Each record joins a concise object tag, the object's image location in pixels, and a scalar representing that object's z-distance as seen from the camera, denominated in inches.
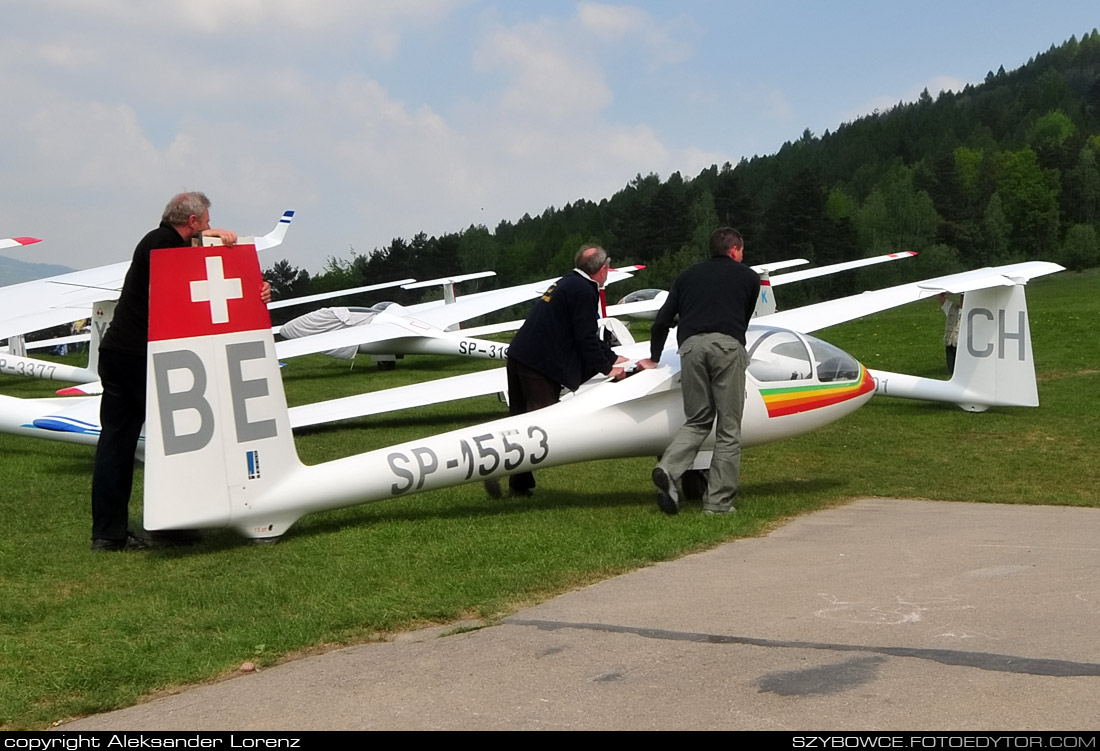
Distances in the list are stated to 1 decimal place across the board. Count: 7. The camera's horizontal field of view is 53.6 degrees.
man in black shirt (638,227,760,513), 298.5
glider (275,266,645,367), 860.0
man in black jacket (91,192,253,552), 276.1
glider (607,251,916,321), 974.4
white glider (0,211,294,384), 477.8
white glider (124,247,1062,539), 246.5
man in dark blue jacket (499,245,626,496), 323.9
